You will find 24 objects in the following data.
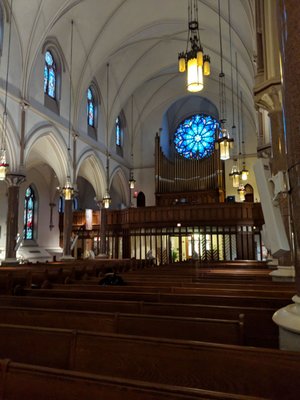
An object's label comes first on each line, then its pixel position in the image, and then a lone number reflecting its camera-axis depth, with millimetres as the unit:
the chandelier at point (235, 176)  15297
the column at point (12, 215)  14117
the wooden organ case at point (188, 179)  23797
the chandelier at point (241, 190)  17581
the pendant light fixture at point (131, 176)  22016
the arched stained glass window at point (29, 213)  22469
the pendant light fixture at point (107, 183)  20531
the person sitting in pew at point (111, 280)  6277
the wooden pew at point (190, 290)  4516
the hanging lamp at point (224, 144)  10836
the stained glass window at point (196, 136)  26591
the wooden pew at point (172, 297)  3973
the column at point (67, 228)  18109
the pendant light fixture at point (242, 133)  23656
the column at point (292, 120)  1950
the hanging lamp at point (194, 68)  6371
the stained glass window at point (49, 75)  16906
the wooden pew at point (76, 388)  1533
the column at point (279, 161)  6367
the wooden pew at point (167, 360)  1940
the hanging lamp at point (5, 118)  13750
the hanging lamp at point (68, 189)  16656
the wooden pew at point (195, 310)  3289
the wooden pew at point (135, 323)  2719
